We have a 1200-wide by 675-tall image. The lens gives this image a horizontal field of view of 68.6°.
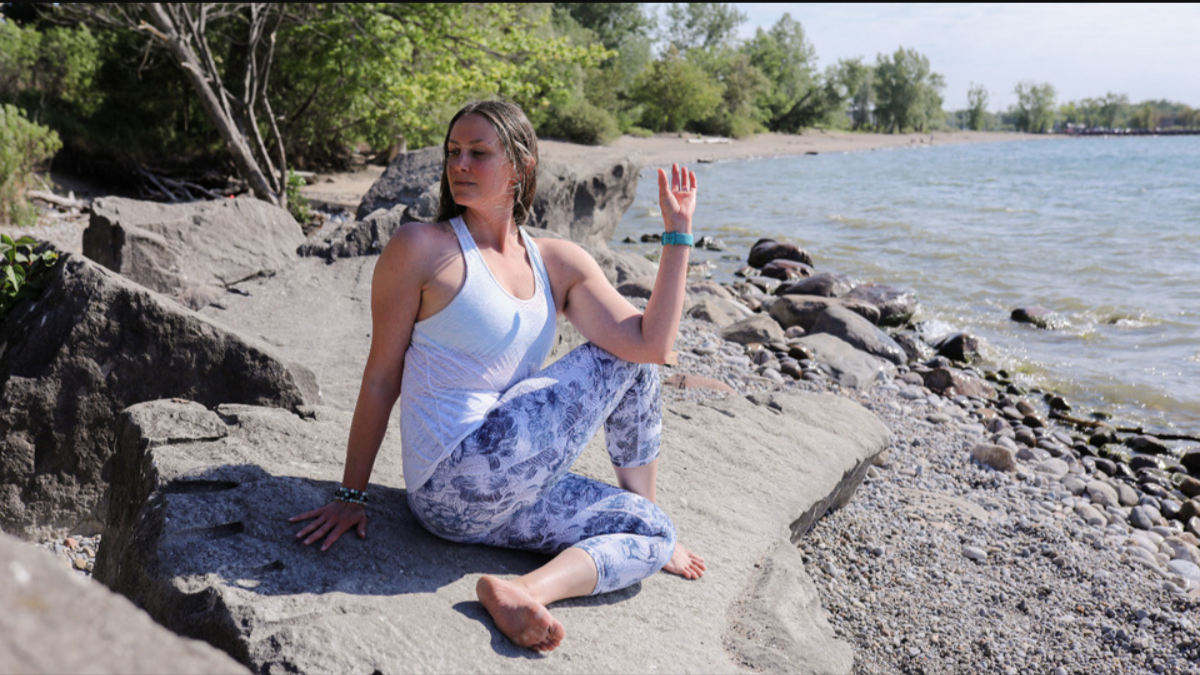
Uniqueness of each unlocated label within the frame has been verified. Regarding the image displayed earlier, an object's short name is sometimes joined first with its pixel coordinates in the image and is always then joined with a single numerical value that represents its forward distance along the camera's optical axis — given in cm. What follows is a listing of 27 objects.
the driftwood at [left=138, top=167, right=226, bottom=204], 1435
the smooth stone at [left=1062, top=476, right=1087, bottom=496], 629
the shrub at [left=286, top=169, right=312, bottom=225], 1294
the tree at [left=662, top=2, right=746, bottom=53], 6875
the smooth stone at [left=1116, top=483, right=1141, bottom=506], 629
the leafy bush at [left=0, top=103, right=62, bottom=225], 1052
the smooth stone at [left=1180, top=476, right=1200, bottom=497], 648
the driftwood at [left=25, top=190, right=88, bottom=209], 1220
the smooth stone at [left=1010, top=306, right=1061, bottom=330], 1131
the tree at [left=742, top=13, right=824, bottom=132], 6506
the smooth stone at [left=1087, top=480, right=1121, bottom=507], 618
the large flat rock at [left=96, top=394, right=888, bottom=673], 240
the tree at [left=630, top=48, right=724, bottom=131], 4681
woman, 283
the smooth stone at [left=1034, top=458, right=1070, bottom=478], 654
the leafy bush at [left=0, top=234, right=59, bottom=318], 403
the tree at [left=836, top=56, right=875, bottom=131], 7306
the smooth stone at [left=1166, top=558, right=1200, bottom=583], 518
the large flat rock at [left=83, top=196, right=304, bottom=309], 718
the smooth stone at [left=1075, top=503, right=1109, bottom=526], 580
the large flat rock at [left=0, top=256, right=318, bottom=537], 377
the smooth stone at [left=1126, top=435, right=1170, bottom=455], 729
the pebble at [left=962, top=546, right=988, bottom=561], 473
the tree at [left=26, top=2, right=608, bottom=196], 1196
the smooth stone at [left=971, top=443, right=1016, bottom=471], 637
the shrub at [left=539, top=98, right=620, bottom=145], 3366
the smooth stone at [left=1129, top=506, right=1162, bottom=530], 593
